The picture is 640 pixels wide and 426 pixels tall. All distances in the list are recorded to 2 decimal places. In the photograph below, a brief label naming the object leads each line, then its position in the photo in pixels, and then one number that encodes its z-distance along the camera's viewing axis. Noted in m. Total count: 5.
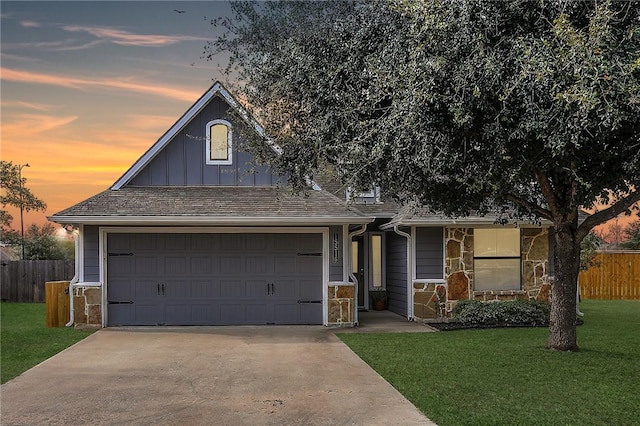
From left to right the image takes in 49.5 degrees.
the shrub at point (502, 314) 16.69
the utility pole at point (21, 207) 30.08
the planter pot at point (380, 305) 20.78
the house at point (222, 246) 16.52
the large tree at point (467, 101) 8.41
